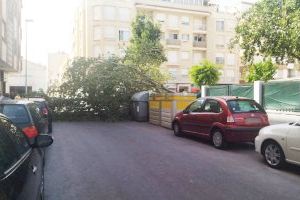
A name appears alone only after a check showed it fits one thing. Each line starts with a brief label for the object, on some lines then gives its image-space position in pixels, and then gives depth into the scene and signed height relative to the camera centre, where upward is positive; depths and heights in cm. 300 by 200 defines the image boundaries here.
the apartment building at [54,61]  6986 +1160
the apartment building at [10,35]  1630 +550
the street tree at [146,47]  1795 +484
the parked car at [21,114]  424 -28
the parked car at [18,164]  166 -57
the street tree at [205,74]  2668 +303
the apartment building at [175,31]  3210 +1023
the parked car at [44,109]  821 -36
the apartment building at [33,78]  4985 +499
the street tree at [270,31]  1070 +334
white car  467 -92
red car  660 -56
